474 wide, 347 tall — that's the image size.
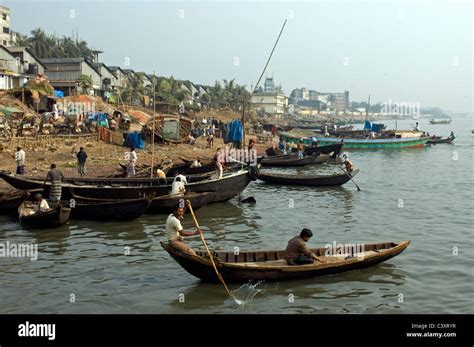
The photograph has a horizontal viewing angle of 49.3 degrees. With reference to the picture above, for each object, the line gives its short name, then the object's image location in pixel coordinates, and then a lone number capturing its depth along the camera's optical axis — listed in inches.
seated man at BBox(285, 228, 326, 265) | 448.8
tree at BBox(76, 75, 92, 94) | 2022.6
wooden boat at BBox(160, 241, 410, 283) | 432.1
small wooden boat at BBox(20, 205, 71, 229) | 616.1
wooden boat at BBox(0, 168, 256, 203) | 721.0
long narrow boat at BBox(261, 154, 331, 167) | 1402.6
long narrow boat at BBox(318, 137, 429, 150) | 2108.8
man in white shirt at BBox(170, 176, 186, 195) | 716.0
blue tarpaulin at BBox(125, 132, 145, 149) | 1280.8
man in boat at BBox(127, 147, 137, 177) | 892.0
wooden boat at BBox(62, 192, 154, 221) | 665.0
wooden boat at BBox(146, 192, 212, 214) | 711.7
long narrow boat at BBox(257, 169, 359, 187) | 1047.6
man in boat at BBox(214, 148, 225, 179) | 803.1
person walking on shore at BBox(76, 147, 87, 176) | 899.4
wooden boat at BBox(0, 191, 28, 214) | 679.7
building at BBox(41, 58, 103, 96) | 2203.5
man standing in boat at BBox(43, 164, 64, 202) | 667.0
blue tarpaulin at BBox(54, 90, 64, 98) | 1790.7
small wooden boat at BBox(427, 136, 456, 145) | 2407.5
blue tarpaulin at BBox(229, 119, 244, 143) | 1068.5
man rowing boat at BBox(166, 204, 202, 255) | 433.2
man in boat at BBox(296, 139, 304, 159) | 1454.2
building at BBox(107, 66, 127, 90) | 2598.4
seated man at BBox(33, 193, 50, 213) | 629.3
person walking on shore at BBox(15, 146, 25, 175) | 840.3
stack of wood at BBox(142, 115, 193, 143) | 1396.4
